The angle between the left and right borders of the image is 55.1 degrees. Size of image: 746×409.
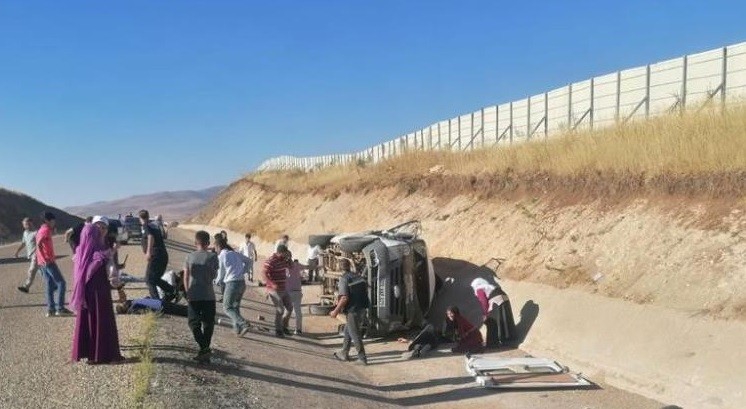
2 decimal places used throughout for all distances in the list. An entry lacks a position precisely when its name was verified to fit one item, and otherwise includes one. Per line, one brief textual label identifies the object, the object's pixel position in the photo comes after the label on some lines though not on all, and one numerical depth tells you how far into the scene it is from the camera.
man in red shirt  13.42
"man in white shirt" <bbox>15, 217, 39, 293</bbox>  15.12
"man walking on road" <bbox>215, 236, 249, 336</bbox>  13.12
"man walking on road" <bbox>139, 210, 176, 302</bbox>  14.26
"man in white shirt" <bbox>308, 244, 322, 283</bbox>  20.69
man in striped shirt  14.69
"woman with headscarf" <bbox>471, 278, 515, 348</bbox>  13.59
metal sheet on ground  10.49
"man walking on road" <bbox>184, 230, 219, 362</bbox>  10.11
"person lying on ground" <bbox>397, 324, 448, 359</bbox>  13.36
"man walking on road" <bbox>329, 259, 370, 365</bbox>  12.70
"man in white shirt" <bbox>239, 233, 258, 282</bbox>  23.69
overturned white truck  14.88
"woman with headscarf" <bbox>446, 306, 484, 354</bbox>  13.35
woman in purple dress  9.11
